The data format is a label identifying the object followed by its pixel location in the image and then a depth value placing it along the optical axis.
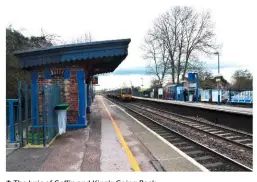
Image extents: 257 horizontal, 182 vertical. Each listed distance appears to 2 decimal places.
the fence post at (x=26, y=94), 4.93
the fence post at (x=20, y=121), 4.81
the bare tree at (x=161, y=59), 31.61
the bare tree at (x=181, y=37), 28.28
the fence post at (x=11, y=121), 5.15
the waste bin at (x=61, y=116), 6.26
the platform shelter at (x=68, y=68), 7.23
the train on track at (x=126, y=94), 29.55
